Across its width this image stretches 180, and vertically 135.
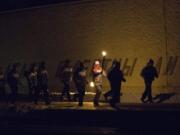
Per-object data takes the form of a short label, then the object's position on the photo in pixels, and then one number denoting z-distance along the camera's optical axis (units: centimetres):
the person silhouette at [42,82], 1587
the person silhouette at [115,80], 1468
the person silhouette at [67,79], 1619
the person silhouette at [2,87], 1715
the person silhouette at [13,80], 1667
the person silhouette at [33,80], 1633
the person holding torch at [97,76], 1446
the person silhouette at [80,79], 1478
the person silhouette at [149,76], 1490
